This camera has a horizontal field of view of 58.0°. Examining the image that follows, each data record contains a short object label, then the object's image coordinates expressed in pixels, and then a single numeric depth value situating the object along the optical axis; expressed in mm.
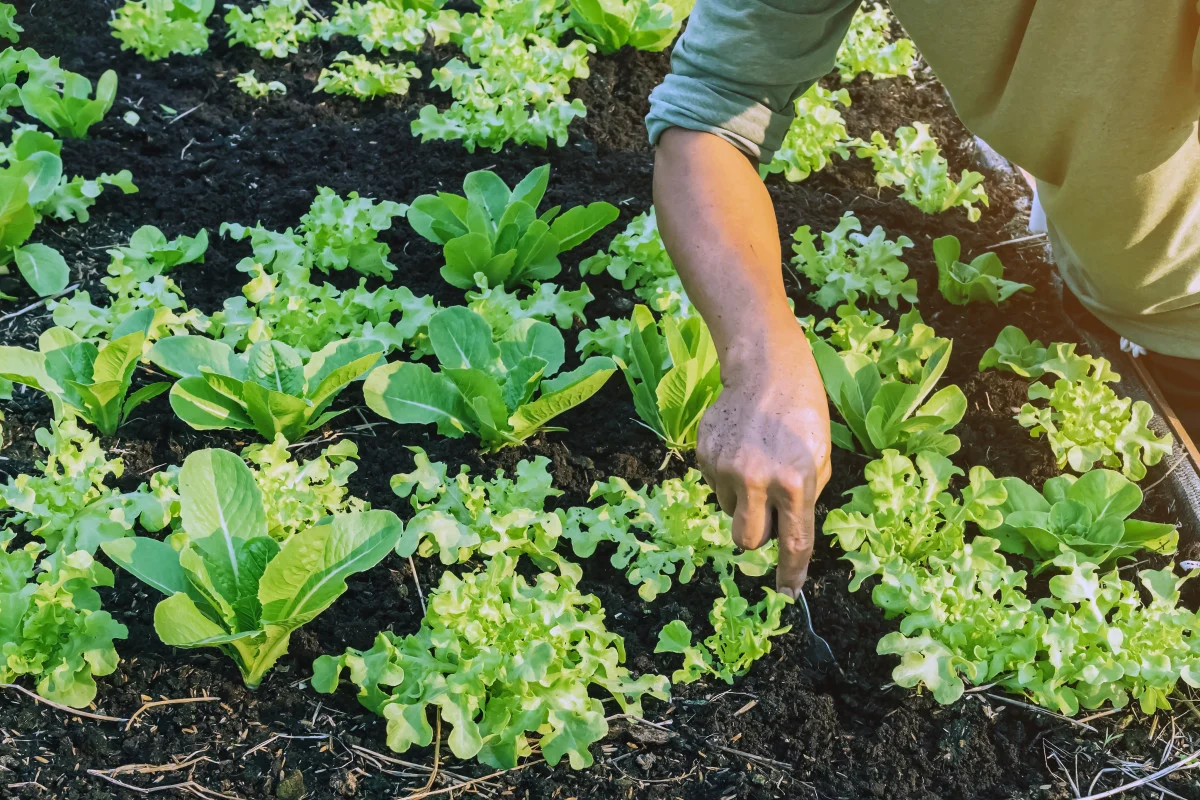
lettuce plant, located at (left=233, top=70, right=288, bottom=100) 3527
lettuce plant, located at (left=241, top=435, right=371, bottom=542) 2174
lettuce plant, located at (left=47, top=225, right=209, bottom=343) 2646
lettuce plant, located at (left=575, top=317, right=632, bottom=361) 2607
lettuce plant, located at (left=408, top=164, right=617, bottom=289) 2793
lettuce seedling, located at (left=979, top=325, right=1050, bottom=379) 2656
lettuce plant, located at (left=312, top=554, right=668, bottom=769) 1849
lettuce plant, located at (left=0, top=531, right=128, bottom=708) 1917
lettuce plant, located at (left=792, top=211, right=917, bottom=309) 2830
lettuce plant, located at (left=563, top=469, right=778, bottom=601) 2150
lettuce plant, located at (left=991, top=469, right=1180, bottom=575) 2217
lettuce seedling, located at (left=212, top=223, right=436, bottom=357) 2645
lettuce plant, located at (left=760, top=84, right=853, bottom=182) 3262
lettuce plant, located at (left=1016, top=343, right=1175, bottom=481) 2426
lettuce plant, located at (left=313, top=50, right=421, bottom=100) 3523
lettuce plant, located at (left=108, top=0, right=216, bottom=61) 3680
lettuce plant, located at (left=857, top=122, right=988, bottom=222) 3146
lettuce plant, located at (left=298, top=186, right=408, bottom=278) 2898
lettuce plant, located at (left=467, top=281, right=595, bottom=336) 2699
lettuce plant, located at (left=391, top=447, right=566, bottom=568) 2160
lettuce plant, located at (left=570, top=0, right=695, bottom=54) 3652
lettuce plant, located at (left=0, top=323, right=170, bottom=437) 2361
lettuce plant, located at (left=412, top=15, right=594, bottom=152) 3307
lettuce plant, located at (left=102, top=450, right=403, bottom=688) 1876
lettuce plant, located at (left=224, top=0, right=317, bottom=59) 3707
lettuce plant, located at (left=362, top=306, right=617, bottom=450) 2348
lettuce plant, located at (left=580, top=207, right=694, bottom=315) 2809
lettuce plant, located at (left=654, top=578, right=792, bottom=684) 2004
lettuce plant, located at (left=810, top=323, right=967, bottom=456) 2381
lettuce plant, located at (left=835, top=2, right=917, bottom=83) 3781
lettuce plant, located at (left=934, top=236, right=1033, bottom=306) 2842
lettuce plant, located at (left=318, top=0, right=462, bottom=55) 3693
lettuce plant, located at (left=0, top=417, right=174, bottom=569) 2146
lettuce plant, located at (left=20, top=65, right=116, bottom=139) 3281
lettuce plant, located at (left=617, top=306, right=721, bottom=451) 2314
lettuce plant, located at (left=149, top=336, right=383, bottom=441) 2369
